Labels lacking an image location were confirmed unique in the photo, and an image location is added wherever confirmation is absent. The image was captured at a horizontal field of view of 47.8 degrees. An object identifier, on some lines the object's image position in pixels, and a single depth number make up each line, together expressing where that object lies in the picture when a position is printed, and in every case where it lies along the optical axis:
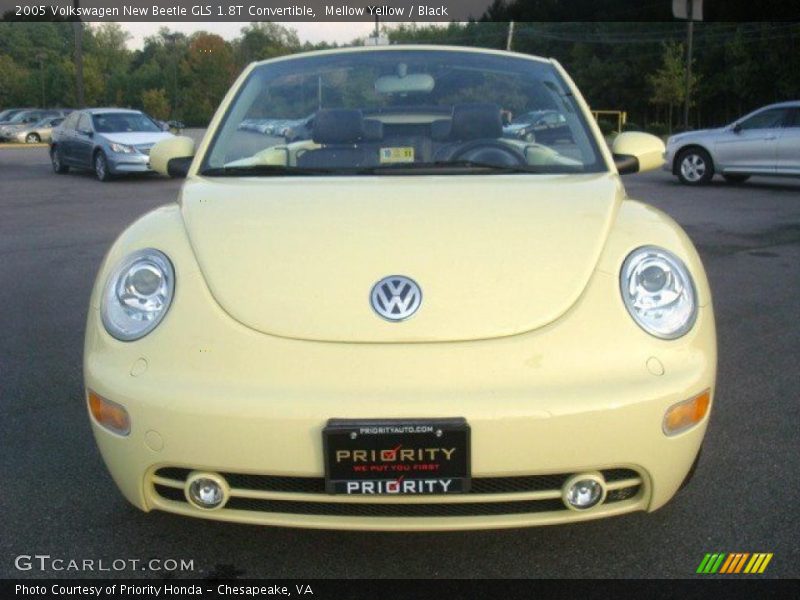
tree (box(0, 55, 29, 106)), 69.69
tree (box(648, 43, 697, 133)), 45.81
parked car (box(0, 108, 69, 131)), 43.98
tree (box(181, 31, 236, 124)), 64.38
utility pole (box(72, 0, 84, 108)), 32.00
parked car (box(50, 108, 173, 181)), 17.44
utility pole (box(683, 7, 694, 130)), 28.72
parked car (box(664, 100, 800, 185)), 14.04
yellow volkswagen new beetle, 2.24
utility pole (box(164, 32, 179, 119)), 62.56
